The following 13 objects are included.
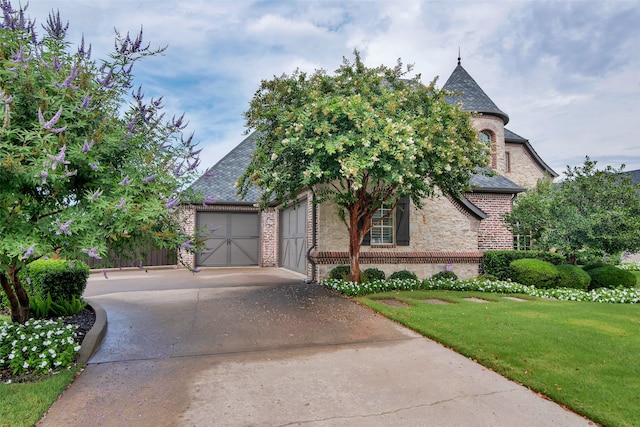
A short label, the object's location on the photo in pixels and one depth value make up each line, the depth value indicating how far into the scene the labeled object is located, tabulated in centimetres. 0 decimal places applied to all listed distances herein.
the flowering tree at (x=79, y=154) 347
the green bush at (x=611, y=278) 1089
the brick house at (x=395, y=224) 1111
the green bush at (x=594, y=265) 1170
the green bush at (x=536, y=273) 1084
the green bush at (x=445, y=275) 1140
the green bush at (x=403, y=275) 1090
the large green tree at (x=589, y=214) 1012
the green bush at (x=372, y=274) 1048
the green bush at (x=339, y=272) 1041
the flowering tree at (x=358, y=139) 733
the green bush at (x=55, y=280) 691
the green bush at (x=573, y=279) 1087
